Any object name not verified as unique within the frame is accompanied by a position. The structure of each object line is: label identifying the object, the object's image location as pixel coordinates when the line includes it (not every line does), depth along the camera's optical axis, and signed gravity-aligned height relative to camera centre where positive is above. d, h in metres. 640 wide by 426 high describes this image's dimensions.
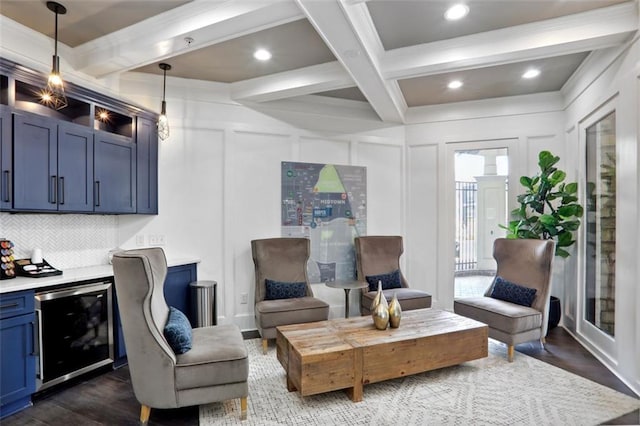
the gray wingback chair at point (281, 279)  3.58 -0.79
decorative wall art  4.63 +0.01
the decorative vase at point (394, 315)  3.02 -0.88
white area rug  2.41 -1.40
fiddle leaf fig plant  3.93 +0.04
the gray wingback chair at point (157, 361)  2.21 -0.96
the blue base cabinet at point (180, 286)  3.68 -0.78
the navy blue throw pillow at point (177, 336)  2.34 -0.83
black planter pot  4.11 -1.16
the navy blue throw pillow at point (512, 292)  3.65 -0.85
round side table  4.03 -0.84
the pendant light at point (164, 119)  3.68 +0.97
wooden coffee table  2.51 -1.05
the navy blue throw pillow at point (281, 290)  3.98 -0.88
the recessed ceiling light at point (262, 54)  3.44 +1.56
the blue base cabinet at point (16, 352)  2.41 -0.98
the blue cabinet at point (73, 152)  2.66 +0.53
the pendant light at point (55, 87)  2.46 +0.95
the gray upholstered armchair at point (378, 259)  4.33 -0.61
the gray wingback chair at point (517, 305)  3.34 -0.93
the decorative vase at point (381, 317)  2.98 -0.88
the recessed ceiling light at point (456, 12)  2.73 +1.59
